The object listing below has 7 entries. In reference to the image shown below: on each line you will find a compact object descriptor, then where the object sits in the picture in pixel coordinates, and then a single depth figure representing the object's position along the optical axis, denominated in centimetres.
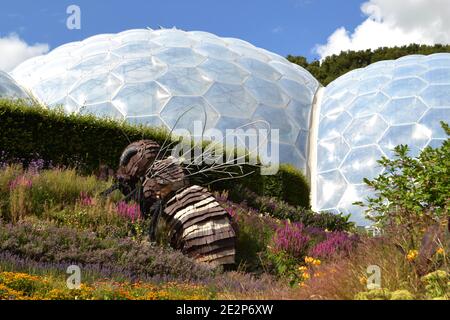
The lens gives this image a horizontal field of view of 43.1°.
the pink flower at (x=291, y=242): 892
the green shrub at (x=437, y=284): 455
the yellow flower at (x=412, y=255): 508
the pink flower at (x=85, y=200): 913
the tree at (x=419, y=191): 665
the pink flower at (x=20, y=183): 902
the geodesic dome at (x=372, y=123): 1867
